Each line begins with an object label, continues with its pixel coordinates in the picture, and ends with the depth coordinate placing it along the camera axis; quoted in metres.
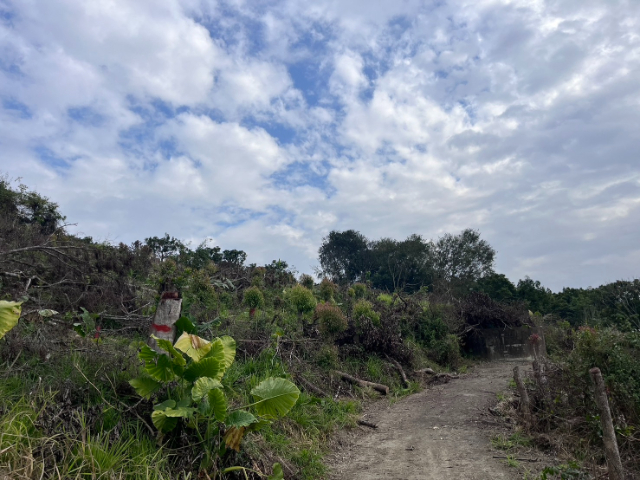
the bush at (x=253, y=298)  10.94
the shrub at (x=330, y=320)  10.12
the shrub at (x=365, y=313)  11.56
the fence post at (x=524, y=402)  6.08
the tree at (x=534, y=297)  23.45
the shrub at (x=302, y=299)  10.60
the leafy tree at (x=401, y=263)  36.53
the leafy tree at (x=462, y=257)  37.00
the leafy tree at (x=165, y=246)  15.96
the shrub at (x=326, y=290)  13.92
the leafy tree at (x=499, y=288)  23.17
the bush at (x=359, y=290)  16.74
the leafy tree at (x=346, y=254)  42.50
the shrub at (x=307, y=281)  16.14
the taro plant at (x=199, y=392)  3.80
